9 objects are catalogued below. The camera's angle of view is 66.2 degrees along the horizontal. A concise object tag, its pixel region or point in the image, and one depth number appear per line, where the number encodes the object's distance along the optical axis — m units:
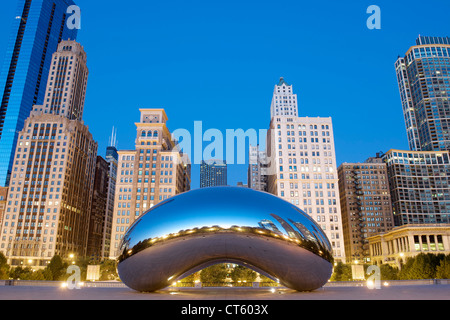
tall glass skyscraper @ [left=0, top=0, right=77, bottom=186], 158.88
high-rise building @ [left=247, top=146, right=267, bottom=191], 170.66
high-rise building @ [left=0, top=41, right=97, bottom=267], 107.44
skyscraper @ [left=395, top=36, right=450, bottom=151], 177.62
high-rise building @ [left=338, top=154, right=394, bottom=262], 140.50
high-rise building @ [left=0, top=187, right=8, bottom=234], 116.24
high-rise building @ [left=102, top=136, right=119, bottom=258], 148.50
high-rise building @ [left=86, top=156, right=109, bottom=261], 144.38
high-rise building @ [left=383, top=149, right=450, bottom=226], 149.62
